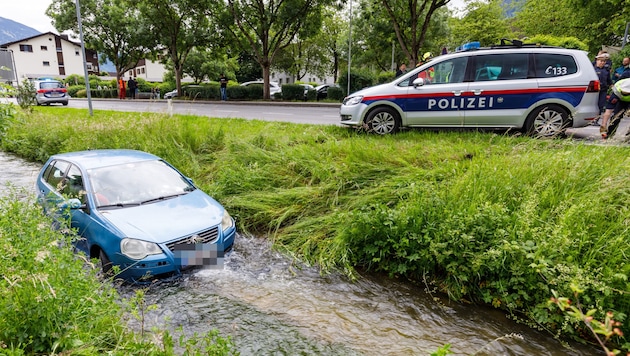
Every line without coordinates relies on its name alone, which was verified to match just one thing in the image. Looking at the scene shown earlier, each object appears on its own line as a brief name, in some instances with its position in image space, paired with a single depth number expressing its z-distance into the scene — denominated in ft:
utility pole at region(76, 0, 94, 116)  41.22
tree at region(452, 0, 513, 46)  108.78
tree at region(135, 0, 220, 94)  88.06
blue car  13.85
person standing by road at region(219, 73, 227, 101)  86.09
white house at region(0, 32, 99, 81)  200.13
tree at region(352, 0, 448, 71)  76.53
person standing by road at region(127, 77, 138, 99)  97.96
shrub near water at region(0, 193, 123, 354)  7.23
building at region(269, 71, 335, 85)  239.77
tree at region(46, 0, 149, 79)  117.19
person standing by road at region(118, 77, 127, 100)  100.63
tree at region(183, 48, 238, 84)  144.56
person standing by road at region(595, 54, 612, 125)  26.85
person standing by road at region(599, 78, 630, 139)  24.59
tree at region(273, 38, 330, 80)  157.07
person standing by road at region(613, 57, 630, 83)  29.44
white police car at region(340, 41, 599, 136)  23.88
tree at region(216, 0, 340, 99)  76.13
